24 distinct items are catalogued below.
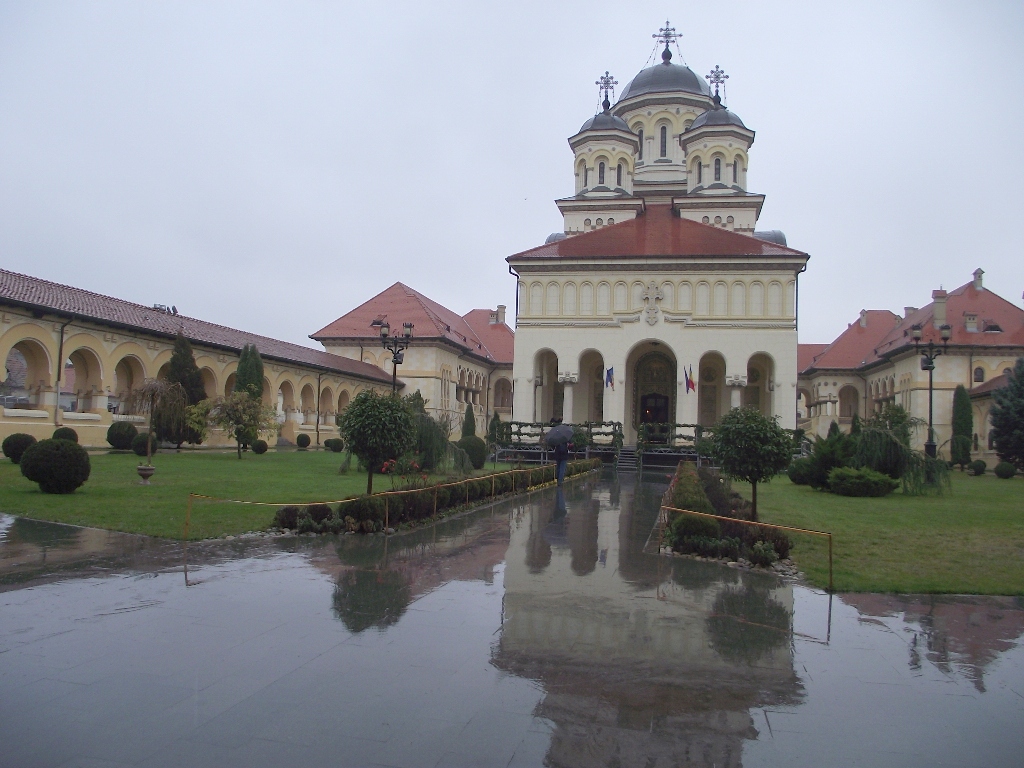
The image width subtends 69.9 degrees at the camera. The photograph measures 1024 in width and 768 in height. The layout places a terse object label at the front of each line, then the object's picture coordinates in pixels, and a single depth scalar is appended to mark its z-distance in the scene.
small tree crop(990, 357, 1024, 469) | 28.88
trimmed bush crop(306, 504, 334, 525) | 11.07
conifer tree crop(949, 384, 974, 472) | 36.12
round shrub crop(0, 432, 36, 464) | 17.64
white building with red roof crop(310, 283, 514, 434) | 45.25
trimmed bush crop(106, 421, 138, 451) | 23.30
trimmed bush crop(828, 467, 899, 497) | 18.77
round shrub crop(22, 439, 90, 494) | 13.03
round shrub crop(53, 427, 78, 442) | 20.93
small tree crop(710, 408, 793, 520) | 11.84
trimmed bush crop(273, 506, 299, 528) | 10.92
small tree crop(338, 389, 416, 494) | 12.53
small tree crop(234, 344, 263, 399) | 28.09
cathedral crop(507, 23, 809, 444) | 37.00
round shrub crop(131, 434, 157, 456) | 22.16
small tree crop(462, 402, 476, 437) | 39.28
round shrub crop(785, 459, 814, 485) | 21.47
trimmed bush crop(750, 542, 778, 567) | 9.36
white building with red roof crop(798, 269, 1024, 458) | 39.38
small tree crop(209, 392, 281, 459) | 24.83
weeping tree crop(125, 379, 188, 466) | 22.06
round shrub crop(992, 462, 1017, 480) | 28.53
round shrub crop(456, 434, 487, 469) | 24.91
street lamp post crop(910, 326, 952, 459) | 20.38
